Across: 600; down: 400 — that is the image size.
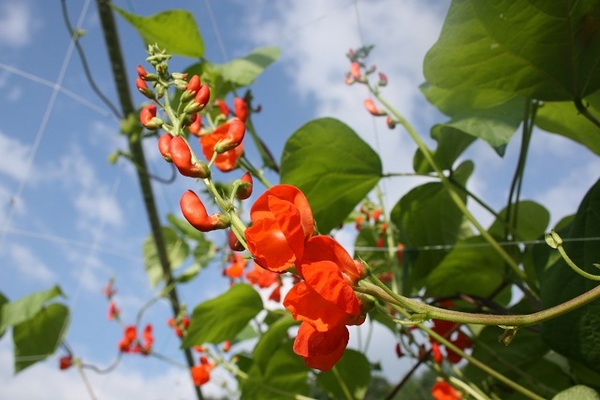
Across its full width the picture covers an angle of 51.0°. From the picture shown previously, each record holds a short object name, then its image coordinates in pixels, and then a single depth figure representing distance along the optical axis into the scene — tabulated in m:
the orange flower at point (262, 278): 1.29
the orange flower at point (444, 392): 0.82
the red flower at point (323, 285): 0.33
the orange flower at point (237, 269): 1.47
